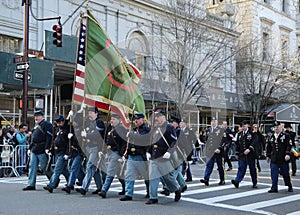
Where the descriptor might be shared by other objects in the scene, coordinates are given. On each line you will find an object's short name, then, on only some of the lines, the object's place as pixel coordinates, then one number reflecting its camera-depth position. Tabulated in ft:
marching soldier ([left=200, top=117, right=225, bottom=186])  40.40
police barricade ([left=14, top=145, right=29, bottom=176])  50.61
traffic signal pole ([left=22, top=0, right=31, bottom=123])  54.24
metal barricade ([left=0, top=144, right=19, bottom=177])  49.11
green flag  37.32
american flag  37.09
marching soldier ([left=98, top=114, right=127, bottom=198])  32.37
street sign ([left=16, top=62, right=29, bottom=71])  53.41
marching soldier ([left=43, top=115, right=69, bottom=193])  34.63
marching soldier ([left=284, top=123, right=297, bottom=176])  51.39
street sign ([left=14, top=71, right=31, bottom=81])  54.34
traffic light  54.85
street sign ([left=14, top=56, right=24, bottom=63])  54.65
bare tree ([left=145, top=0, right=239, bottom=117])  80.94
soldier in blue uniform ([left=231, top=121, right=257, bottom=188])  38.81
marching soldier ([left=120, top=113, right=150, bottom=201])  31.30
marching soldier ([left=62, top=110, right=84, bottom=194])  34.14
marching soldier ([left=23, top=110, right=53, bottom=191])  35.58
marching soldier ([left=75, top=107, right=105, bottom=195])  33.12
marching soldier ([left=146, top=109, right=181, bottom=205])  30.19
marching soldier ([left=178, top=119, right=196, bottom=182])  35.78
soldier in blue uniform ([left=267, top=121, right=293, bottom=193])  36.42
